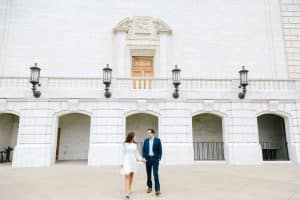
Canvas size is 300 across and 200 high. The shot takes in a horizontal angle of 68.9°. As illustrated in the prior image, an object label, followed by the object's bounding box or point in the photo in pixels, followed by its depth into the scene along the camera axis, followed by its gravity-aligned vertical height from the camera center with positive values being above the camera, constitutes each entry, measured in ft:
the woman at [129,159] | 17.39 -1.58
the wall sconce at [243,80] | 40.09 +10.83
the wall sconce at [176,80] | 39.99 +10.78
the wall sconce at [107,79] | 39.17 +10.70
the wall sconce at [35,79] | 38.01 +10.37
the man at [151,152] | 18.51 -1.02
